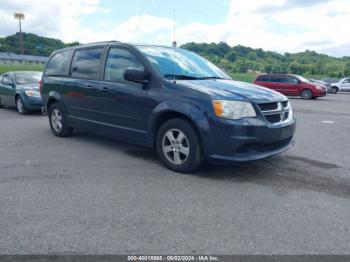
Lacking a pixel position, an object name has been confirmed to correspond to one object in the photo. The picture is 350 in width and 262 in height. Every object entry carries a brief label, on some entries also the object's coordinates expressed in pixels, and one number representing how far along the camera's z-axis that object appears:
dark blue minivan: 4.21
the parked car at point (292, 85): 21.23
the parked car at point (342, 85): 32.53
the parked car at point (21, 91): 10.46
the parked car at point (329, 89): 32.06
